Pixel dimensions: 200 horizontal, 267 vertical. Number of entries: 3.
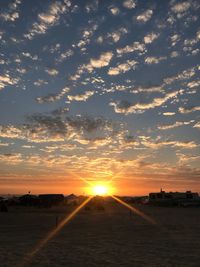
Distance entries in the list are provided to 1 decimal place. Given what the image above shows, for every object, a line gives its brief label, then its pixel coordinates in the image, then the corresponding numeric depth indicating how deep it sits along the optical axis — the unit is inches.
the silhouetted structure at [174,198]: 2082.7
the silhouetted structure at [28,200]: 1814.9
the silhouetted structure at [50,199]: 1754.3
